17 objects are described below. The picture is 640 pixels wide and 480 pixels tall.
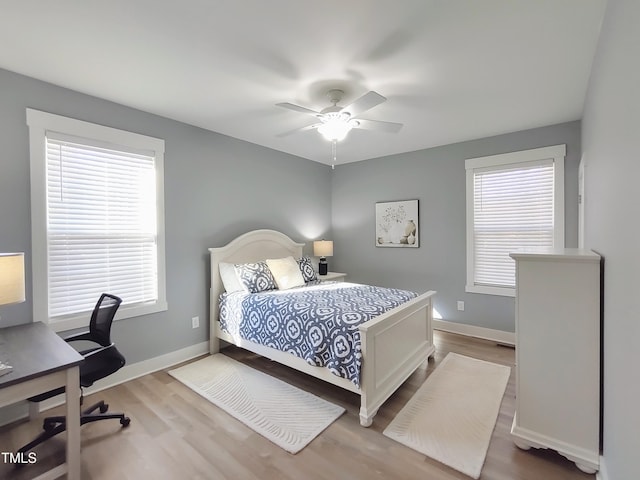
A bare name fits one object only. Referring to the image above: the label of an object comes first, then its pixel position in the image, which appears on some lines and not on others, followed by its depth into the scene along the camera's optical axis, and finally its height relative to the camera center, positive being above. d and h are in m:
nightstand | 4.53 -0.67
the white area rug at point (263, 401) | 2.10 -1.39
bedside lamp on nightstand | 4.74 -0.28
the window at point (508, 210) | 3.44 +0.28
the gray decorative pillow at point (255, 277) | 3.37 -0.50
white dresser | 1.69 -0.72
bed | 2.17 -0.99
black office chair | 1.96 -0.92
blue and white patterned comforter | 2.26 -0.75
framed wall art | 4.45 +0.15
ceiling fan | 2.24 +0.97
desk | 1.41 -0.70
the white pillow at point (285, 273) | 3.63 -0.49
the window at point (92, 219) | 2.37 +0.14
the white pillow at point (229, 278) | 3.44 -0.51
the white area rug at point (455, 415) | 1.89 -1.39
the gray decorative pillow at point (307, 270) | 4.06 -0.50
